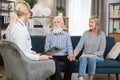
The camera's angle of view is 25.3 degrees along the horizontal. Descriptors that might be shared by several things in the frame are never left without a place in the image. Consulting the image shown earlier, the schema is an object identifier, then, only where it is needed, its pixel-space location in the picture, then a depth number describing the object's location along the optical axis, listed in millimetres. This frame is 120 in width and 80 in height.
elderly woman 4609
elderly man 4570
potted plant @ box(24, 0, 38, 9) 7619
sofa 4504
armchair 3090
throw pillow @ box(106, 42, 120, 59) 4782
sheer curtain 9031
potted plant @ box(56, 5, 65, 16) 8066
